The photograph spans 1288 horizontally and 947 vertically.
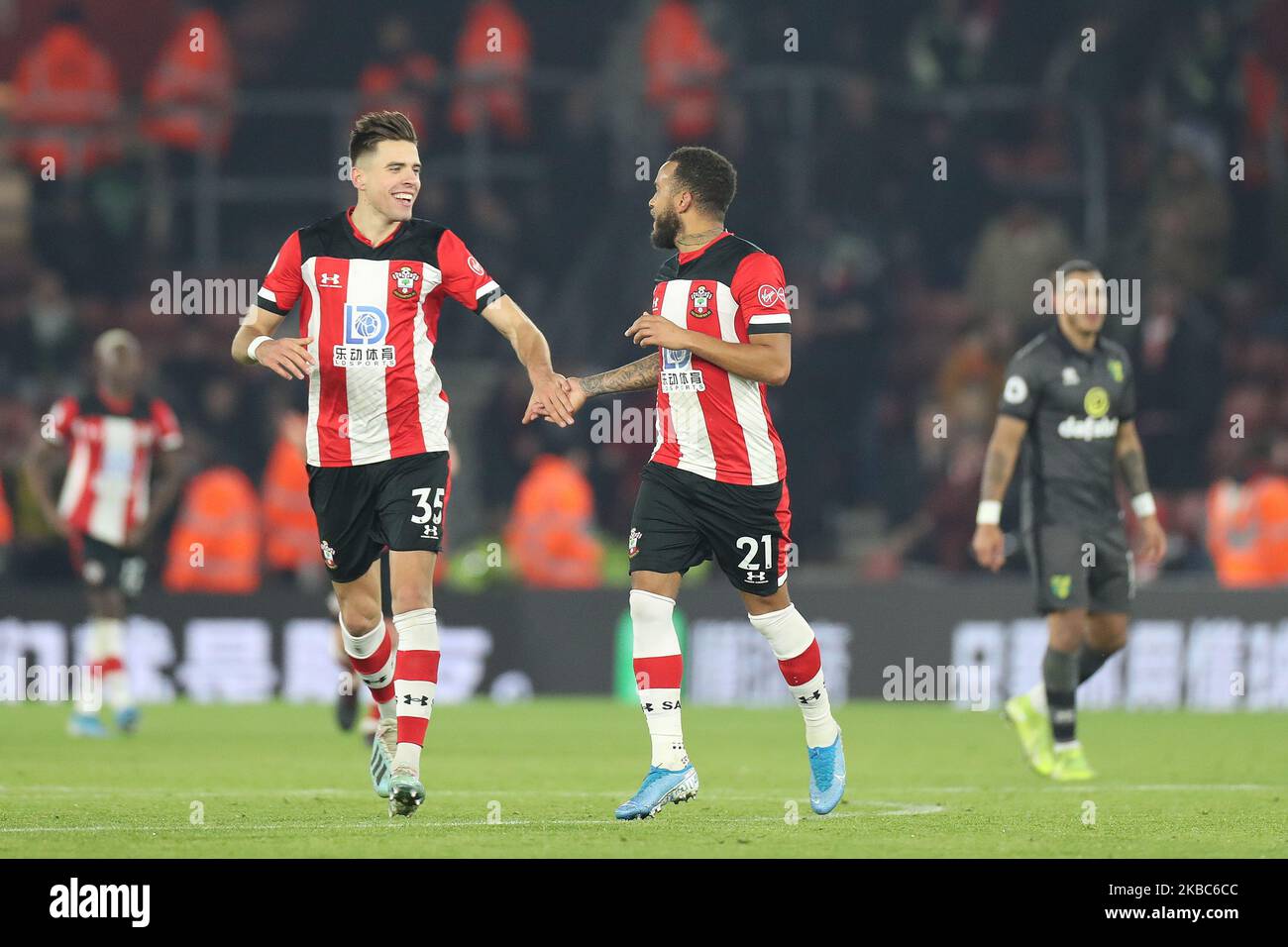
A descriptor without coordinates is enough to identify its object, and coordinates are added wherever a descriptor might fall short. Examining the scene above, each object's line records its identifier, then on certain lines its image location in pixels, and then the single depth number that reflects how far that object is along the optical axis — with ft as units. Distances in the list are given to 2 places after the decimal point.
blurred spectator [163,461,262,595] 61.41
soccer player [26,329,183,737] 46.39
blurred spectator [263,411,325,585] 59.11
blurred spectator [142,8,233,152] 67.46
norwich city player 35.35
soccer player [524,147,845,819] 27.17
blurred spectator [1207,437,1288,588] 58.03
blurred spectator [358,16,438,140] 65.87
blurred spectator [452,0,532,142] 66.18
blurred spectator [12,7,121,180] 68.13
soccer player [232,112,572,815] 27.43
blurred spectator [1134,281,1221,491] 60.39
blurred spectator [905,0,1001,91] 66.08
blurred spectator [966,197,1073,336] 63.41
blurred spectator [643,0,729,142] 63.98
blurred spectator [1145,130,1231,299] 64.23
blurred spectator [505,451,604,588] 60.08
